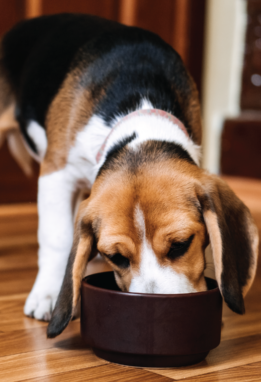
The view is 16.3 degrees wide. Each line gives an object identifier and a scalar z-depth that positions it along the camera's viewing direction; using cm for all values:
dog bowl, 82
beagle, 86
